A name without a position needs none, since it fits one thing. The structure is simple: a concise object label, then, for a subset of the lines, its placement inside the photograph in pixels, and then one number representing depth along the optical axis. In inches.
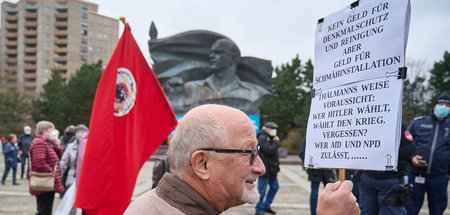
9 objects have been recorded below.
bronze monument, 574.2
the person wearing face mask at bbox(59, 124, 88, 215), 219.9
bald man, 56.9
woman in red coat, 198.8
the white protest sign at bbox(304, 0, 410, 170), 62.2
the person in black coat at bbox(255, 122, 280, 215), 240.4
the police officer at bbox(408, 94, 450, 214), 196.4
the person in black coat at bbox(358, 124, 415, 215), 148.3
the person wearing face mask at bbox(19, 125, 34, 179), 444.8
